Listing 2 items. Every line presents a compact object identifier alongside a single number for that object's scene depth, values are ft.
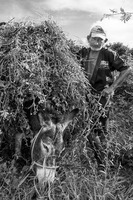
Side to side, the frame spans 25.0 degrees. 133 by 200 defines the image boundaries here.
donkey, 9.90
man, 12.74
